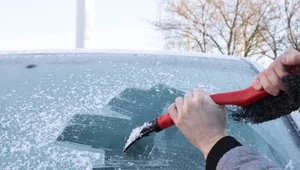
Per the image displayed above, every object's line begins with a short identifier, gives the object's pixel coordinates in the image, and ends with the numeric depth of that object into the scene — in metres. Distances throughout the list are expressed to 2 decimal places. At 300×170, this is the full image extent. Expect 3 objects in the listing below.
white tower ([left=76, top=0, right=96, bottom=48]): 6.57
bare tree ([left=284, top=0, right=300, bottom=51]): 17.39
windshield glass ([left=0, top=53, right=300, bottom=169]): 1.37
